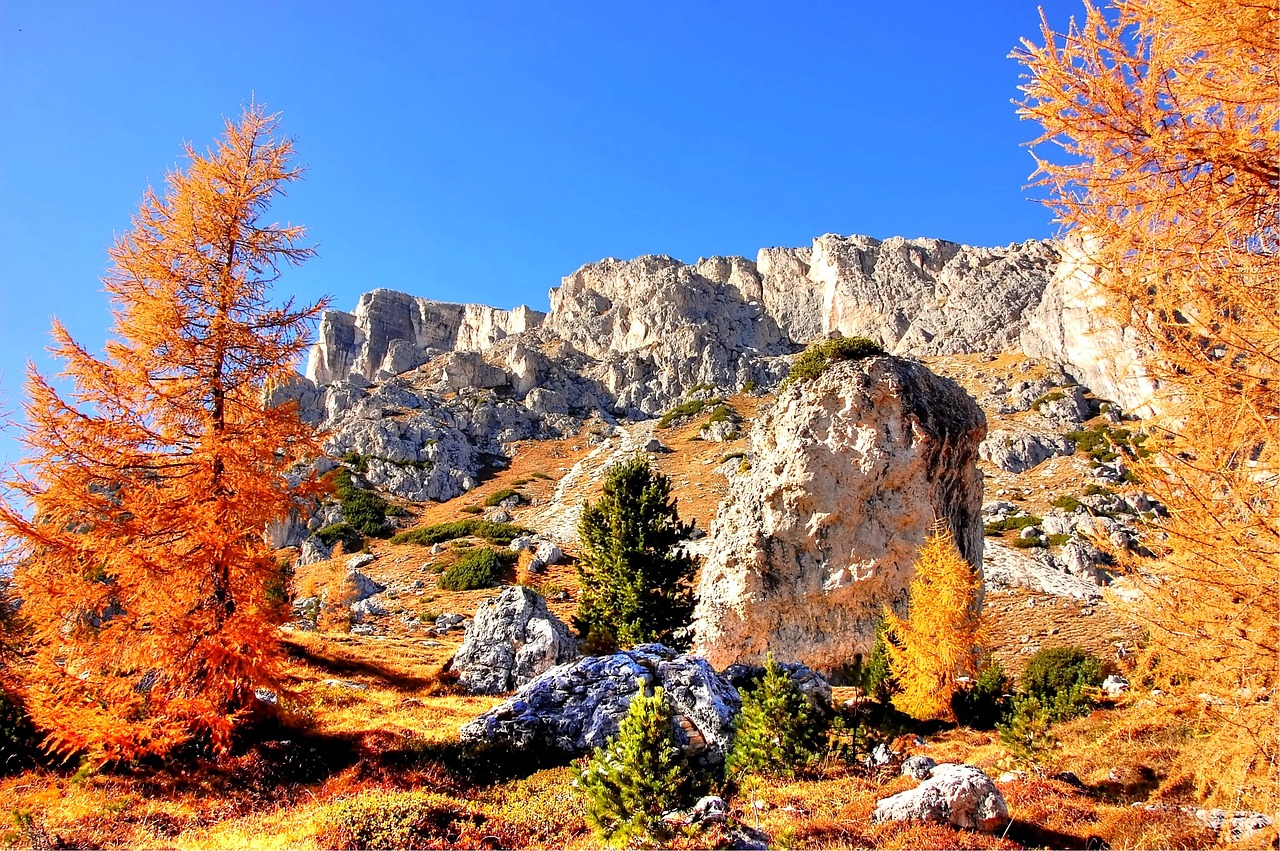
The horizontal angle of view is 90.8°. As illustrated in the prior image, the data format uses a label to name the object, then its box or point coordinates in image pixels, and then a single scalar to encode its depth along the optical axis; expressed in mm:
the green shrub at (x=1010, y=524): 41562
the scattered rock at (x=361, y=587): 38812
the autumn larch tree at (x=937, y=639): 15586
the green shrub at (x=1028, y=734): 11250
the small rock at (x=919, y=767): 10508
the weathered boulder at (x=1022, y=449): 55188
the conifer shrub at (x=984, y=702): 15391
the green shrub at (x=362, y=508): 59125
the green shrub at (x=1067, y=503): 44028
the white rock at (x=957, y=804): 7652
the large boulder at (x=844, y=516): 20469
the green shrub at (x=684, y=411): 82212
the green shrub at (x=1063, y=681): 14000
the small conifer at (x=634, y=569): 23859
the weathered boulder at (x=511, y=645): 19844
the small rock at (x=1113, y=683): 16016
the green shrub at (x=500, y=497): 65062
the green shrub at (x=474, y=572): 41656
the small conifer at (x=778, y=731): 11289
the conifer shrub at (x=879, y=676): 16641
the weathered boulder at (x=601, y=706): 11617
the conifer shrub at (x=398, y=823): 7605
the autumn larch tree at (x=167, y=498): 9938
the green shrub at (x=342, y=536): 54688
